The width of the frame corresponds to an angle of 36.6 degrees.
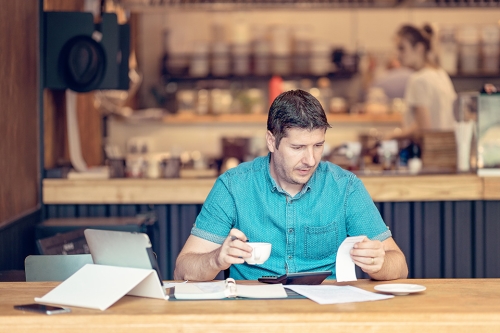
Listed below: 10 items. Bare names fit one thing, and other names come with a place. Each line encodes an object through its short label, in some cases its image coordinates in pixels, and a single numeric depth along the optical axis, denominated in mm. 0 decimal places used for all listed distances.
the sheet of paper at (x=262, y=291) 2057
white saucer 2068
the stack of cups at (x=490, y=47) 6672
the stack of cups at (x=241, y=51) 6781
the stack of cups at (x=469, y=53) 6741
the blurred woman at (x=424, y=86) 5324
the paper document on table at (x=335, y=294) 2002
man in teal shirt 2484
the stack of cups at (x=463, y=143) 4172
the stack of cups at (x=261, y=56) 6754
